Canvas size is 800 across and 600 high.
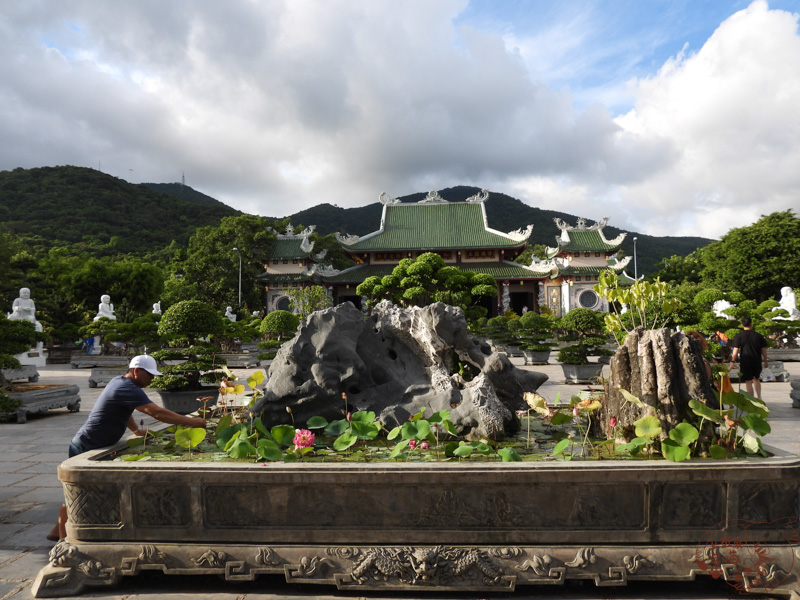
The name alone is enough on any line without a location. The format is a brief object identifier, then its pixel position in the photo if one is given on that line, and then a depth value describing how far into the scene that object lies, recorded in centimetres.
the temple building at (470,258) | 3066
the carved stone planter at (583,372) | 1149
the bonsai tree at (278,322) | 1612
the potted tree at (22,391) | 754
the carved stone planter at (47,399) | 775
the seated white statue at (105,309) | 1952
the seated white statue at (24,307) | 1578
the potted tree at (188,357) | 759
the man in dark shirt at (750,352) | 711
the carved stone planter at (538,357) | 1673
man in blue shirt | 328
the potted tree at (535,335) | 1645
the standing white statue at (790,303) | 1736
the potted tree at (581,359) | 1152
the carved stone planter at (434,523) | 256
